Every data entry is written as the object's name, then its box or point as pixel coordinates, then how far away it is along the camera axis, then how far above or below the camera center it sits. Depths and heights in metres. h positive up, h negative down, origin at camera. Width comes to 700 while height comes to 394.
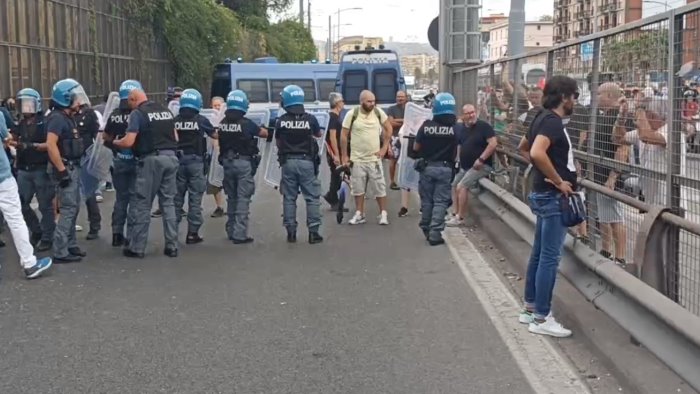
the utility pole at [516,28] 13.14 +1.33
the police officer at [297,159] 9.67 -0.49
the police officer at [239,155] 9.78 -0.44
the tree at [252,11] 43.78 +5.53
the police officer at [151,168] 8.89 -0.54
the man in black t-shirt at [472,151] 10.76 -0.46
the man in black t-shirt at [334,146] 11.53 -0.41
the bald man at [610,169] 6.27 -0.42
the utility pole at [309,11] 67.50 +8.18
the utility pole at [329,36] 78.76 +7.40
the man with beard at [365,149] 10.98 -0.43
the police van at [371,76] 21.56 +0.98
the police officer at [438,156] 9.59 -0.46
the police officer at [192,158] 9.62 -0.47
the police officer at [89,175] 9.58 -0.68
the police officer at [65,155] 8.45 -0.38
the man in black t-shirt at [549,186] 5.71 -0.48
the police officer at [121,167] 9.30 -0.55
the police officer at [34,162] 8.82 -0.46
